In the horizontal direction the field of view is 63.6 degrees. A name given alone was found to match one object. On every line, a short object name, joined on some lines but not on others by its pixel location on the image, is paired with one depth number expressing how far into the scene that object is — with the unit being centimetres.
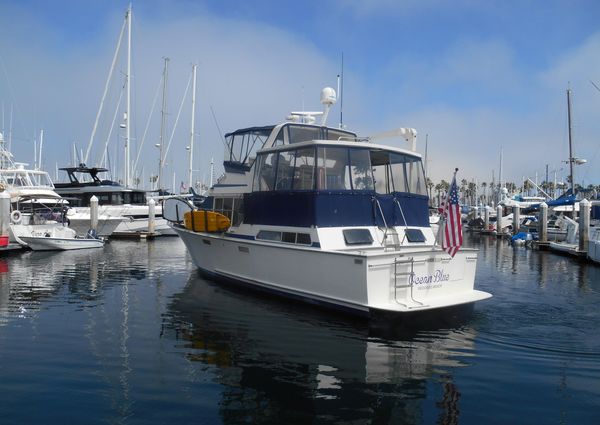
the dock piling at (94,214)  3069
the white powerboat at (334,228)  965
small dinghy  2456
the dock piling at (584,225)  2514
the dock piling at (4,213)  2359
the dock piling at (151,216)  3353
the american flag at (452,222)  980
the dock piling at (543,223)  3169
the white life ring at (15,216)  2536
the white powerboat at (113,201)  3472
